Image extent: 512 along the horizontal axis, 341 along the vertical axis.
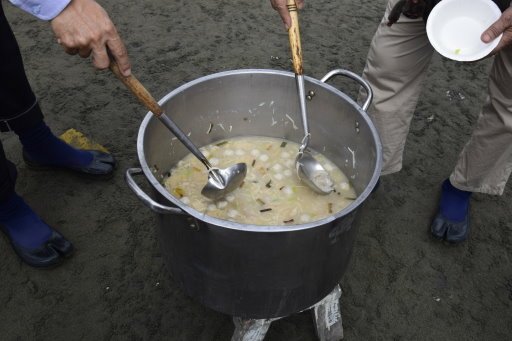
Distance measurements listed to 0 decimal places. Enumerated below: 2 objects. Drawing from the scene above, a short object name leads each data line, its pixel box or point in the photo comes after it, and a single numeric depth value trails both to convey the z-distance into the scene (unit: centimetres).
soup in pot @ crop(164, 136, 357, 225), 145
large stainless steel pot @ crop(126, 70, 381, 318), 107
